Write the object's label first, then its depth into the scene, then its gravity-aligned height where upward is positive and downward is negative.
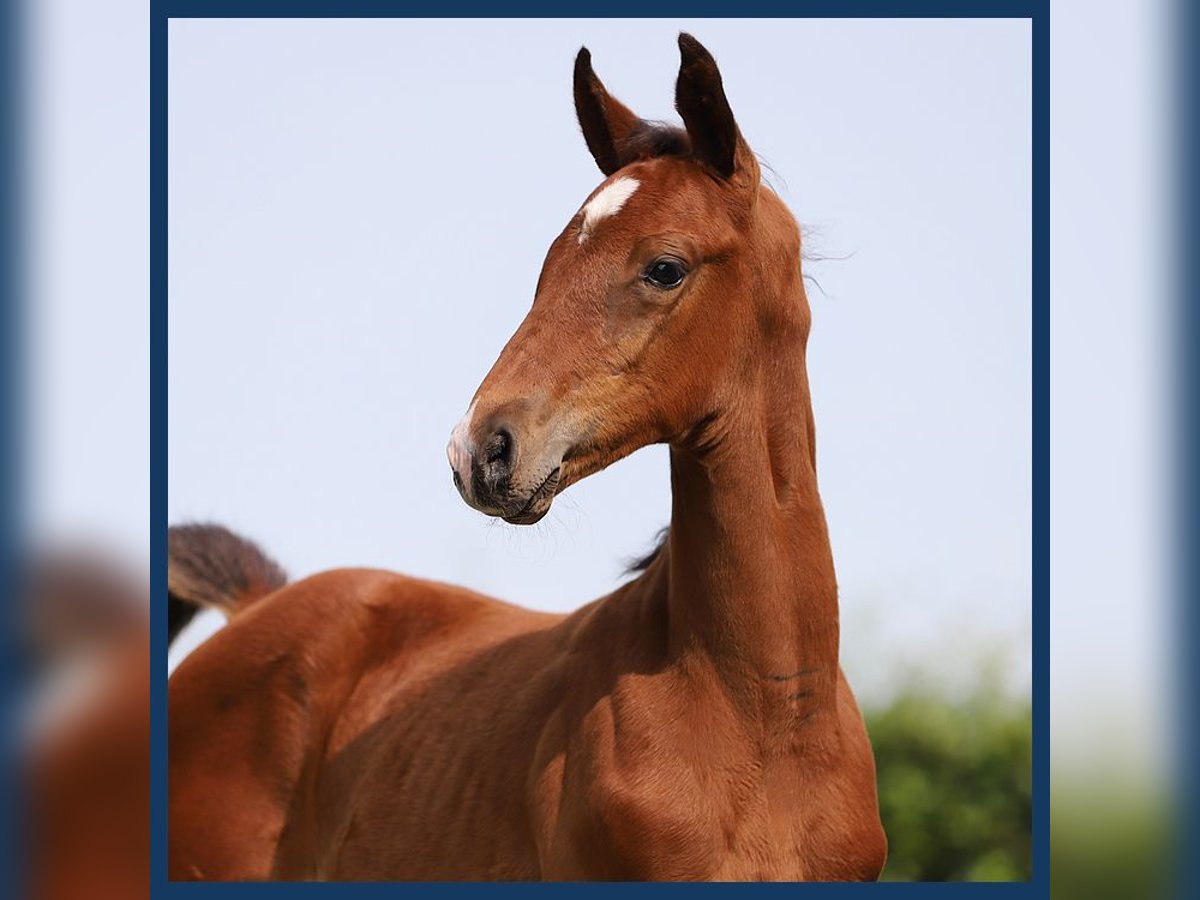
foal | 7.96 -0.35
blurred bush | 15.35 -1.90
